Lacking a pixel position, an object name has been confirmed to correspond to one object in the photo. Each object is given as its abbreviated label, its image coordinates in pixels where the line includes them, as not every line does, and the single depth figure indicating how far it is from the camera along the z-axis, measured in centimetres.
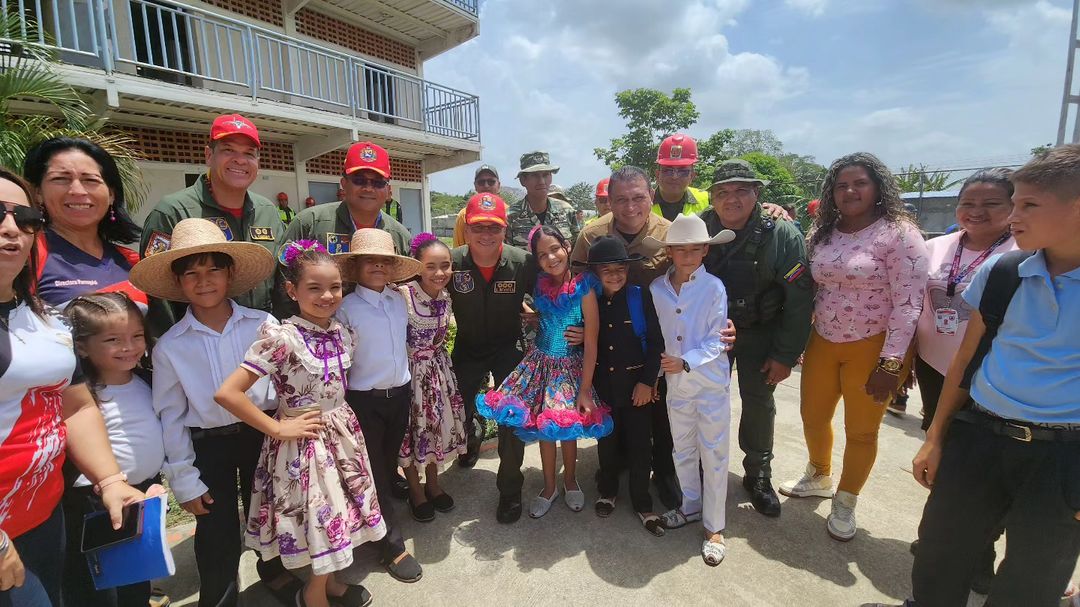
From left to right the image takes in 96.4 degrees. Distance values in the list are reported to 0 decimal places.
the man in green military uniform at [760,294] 298
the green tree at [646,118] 2673
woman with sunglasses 144
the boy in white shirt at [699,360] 278
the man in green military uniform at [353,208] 306
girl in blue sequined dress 294
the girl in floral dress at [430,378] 296
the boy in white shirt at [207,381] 210
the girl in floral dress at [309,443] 216
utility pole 1319
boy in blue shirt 169
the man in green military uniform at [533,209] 506
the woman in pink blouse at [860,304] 268
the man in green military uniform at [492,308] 316
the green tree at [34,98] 461
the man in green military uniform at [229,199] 256
